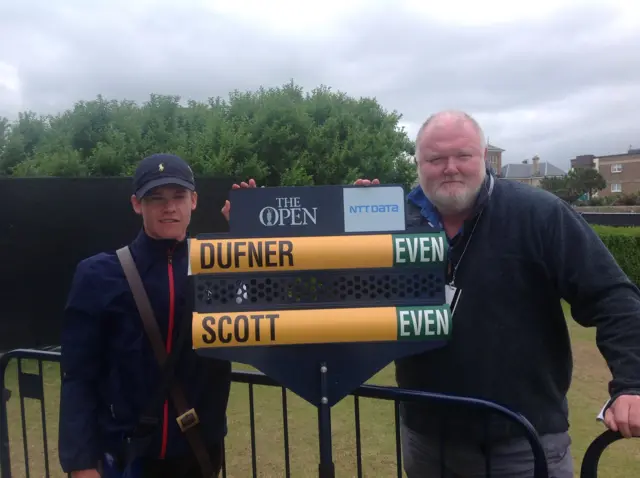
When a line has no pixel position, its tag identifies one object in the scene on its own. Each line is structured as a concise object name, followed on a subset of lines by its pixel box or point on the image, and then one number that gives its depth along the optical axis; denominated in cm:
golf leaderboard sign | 145
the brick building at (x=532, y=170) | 9048
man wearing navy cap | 192
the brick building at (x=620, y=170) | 8019
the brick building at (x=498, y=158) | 8419
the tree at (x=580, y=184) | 5803
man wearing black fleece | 199
